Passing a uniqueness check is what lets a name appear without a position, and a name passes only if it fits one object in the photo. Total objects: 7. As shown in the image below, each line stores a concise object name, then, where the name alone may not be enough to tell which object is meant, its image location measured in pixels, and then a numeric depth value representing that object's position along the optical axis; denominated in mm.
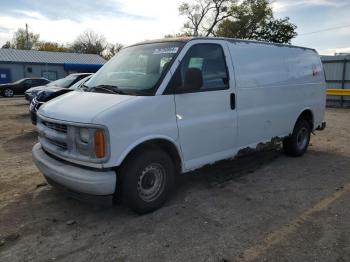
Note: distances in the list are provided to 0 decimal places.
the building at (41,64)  40000
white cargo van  3887
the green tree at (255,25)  48375
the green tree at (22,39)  73662
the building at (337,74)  17967
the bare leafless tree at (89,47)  70375
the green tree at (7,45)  75812
